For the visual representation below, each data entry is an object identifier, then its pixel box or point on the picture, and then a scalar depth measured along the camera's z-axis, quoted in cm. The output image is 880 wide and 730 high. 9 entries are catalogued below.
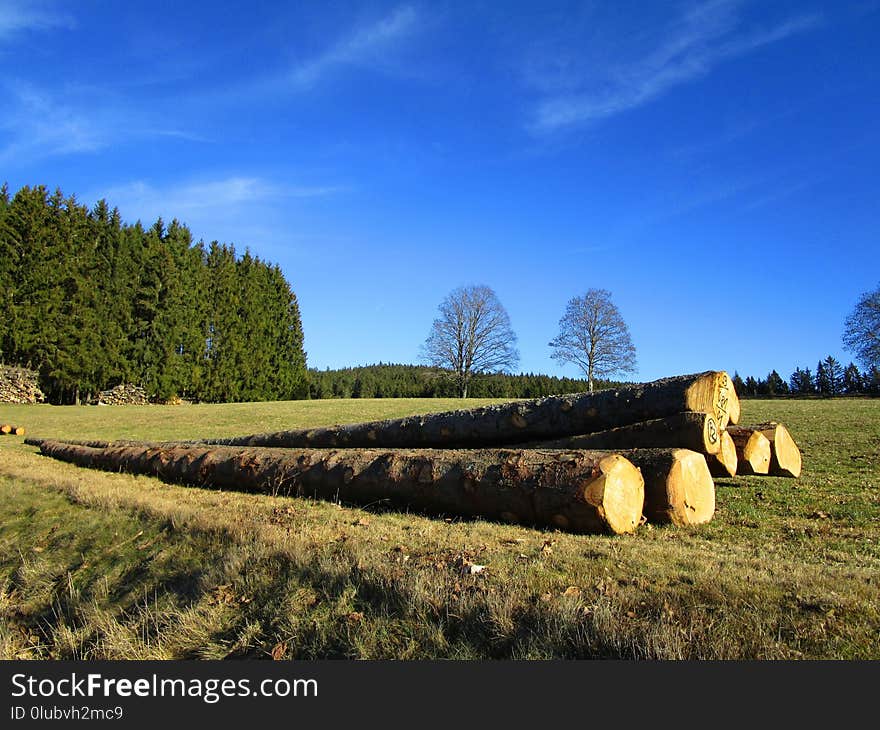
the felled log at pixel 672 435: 757
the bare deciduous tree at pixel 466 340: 5275
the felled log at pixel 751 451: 882
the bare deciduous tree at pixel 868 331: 4421
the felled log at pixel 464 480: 600
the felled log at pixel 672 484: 642
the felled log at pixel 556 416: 794
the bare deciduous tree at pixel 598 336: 4516
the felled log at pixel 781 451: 930
